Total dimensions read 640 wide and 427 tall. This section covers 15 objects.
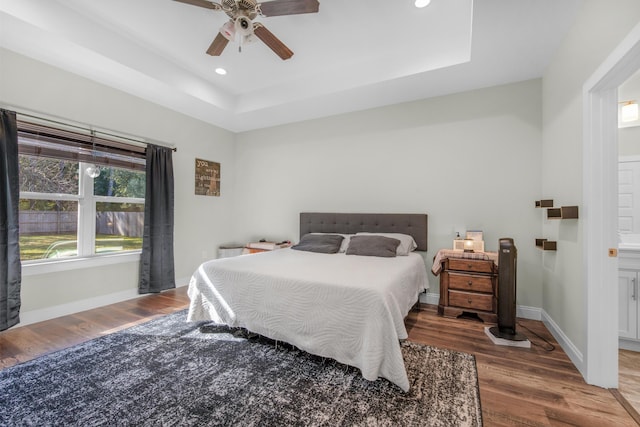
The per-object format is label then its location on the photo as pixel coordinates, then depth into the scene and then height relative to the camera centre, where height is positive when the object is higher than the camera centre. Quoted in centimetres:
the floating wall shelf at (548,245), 249 -29
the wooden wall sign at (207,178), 449 +62
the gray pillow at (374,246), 314 -39
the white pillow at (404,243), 323 -37
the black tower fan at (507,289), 242 -68
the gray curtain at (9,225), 250 -12
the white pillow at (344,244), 353 -41
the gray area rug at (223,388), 150 -114
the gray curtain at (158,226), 369 -18
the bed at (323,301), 174 -69
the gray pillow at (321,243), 346 -40
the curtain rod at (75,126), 268 +99
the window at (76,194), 282 +23
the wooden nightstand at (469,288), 281 -80
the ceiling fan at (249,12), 203 +158
